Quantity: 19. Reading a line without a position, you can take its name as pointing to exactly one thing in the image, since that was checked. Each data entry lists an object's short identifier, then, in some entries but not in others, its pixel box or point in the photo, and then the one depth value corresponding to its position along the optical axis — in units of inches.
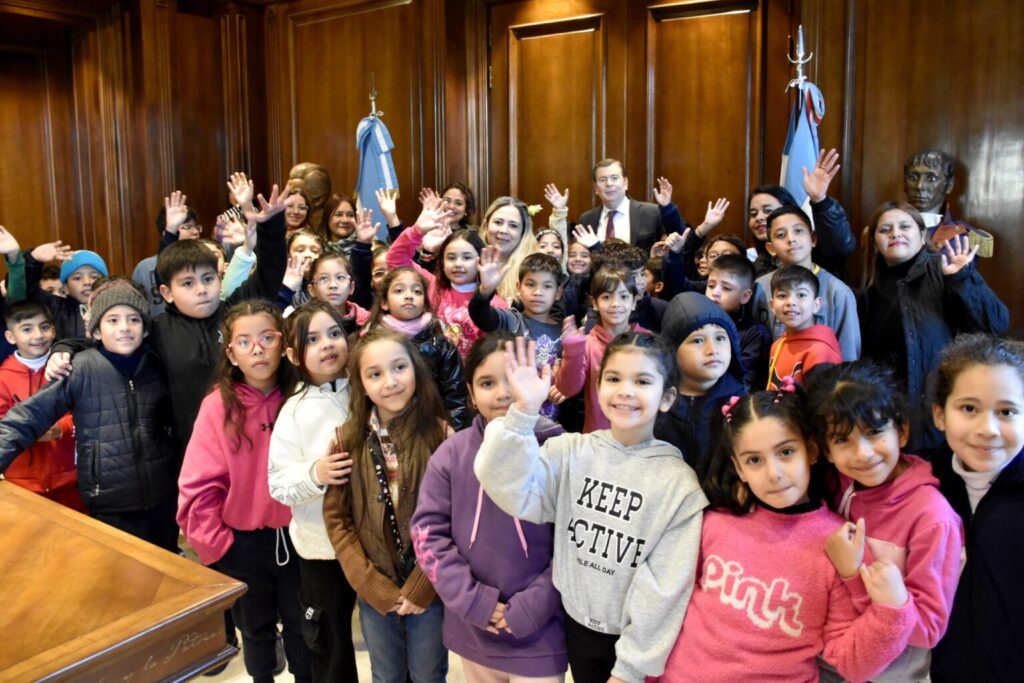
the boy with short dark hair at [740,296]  106.2
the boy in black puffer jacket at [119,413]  95.6
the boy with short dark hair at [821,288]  106.7
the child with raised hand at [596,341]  97.3
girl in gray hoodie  59.6
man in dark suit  160.4
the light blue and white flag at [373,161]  201.9
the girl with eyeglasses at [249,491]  83.3
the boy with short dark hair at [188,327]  99.1
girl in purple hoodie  65.7
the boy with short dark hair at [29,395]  105.4
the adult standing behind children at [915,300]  100.0
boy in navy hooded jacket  78.9
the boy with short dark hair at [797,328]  96.4
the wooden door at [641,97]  179.8
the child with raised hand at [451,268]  112.7
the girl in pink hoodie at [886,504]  53.1
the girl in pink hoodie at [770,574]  55.0
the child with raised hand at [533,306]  102.2
